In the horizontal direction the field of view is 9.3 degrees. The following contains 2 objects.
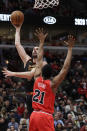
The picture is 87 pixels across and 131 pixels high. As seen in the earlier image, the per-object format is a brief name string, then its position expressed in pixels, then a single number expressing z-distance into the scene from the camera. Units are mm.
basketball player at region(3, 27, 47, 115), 10106
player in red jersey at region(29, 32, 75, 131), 8771
